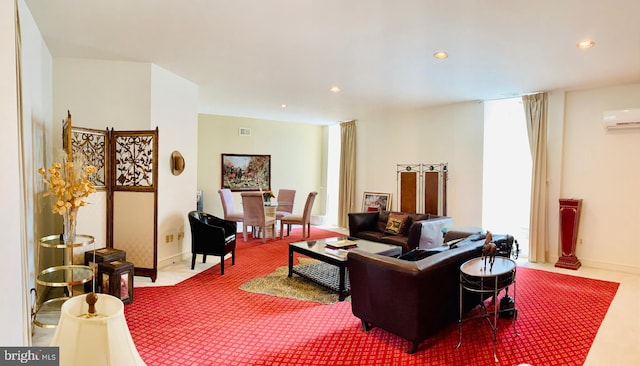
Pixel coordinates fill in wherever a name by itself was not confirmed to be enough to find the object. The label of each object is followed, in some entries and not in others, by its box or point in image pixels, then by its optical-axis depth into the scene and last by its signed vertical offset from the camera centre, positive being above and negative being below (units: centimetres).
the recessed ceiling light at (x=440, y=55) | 383 +138
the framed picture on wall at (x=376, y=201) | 768 -63
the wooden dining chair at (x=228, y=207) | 724 -77
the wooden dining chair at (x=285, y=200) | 848 -68
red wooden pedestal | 512 -82
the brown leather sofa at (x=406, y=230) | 519 -94
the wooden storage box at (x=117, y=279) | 355 -115
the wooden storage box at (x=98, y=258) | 372 -98
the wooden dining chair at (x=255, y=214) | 675 -83
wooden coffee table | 390 -103
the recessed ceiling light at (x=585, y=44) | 341 +136
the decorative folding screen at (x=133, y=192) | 428 -26
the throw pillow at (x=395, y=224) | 582 -86
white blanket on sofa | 519 -91
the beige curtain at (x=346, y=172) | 855 +5
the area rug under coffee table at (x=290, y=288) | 394 -143
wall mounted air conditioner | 470 +83
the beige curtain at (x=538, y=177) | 545 -2
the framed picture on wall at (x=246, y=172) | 841 +2
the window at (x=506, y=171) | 580 +8
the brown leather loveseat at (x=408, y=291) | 263 -97
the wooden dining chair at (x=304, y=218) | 736 -98
